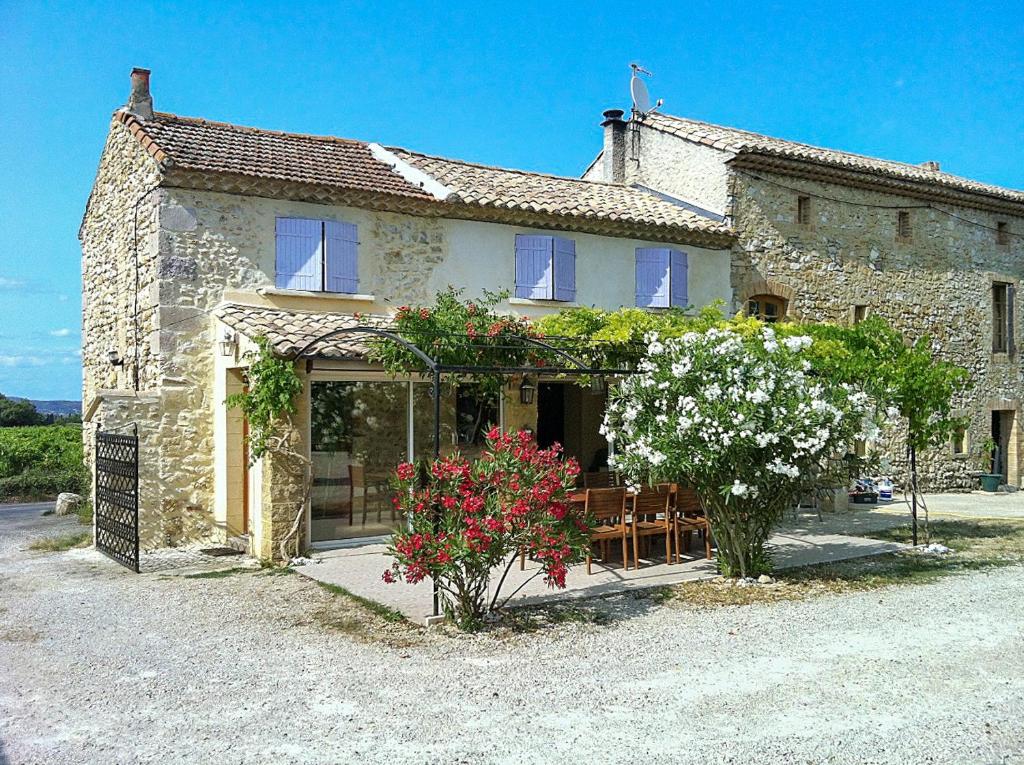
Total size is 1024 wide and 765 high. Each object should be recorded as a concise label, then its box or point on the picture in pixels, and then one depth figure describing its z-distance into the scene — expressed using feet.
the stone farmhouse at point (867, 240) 52.95
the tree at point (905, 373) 32.91
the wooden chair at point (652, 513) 31.24
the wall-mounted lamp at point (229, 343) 34.63
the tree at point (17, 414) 94.02
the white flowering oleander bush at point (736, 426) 25.96
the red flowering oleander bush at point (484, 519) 21.98
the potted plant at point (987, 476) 62.01
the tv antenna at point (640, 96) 59.31
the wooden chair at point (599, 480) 38.63
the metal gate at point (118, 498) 31.78
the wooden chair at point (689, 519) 32.89
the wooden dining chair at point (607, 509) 30.45
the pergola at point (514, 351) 24.73
